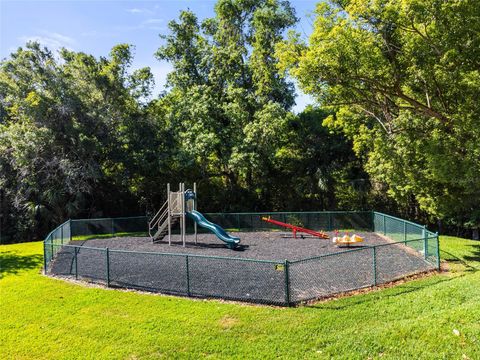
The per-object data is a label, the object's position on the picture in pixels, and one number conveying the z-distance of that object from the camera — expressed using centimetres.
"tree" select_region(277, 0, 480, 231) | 1342
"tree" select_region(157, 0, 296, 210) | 2547
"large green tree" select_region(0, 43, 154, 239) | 2333
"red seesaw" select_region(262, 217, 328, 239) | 2061
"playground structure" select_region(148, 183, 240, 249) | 1889
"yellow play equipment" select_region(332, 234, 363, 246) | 1805
